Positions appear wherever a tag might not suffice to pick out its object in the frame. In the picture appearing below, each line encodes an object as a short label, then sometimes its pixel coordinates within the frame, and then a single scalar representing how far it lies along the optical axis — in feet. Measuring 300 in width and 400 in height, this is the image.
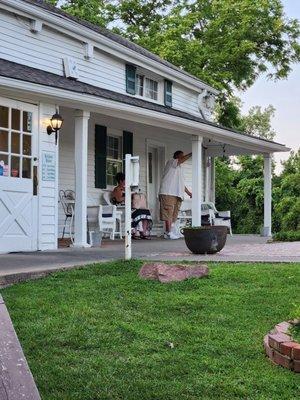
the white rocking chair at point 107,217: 38.42
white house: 28.86
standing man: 42.32
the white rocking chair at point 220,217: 49.57
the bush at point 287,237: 40.19
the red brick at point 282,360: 10.39
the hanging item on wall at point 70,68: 38.24
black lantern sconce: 30.50
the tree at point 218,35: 77.82
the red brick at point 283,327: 11.66
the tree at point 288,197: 69.87
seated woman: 42.31
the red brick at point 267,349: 11.03
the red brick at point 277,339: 10.77
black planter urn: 27.25
